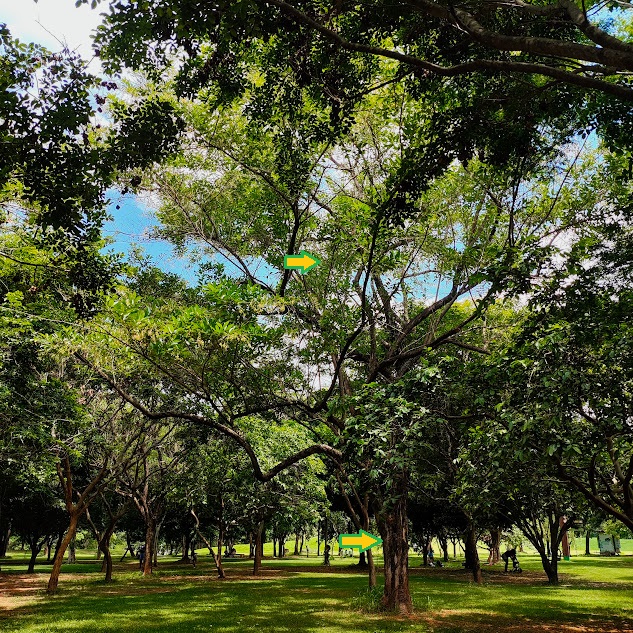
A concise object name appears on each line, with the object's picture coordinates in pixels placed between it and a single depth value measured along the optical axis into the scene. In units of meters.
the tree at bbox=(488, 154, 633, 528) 6.21
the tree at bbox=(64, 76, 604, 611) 9.17
